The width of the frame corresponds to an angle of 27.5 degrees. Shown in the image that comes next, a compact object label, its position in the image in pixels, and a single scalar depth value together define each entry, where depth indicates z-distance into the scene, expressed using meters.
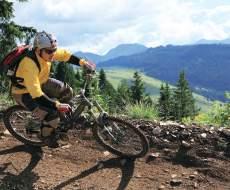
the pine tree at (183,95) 96.39
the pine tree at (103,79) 93.81
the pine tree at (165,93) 91.10
